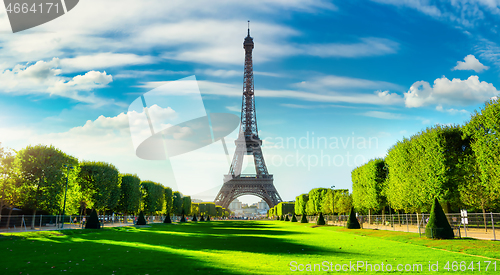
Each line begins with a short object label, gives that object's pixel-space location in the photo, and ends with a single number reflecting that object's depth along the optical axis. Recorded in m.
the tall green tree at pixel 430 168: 27.48
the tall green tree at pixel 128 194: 50.09
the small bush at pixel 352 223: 35.62
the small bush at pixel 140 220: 43.81
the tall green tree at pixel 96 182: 41.97
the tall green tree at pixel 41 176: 32.19
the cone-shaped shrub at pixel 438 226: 20.05
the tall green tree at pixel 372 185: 39.03
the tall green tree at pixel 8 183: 31.30
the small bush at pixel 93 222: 33.06
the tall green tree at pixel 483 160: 22.27
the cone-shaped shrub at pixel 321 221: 47.72
